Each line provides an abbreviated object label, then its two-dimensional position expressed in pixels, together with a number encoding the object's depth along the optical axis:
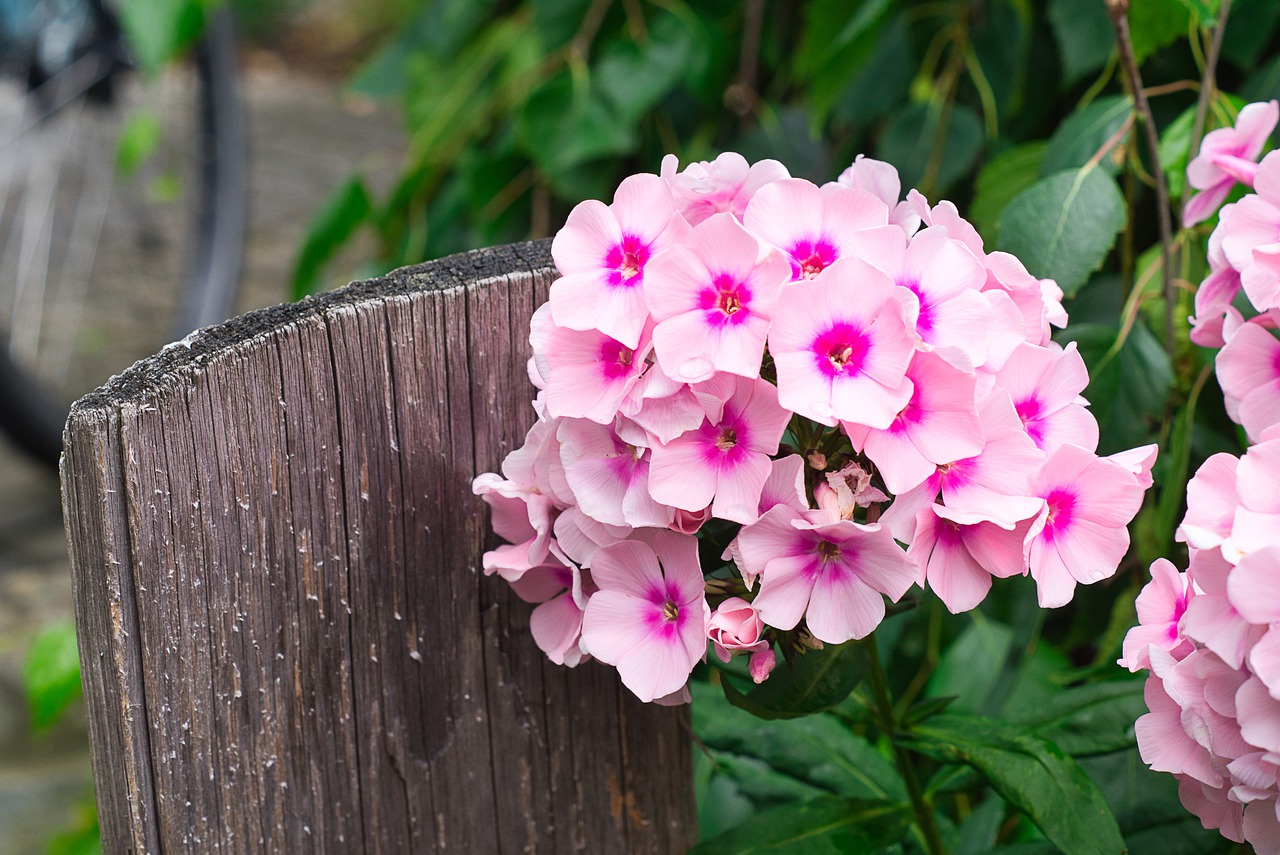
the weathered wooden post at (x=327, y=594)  0.76
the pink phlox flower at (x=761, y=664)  0.76
